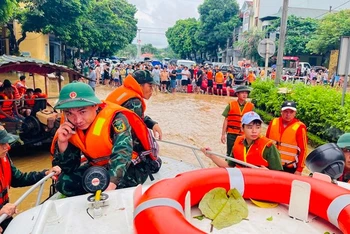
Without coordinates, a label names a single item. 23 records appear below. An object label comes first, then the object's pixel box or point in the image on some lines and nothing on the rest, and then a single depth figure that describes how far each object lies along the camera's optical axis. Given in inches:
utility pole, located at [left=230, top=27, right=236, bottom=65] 1761.3
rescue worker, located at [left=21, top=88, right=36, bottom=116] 291.0
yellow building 959.0
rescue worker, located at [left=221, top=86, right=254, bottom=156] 195.6
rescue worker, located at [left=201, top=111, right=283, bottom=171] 113.7
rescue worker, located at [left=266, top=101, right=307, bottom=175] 147.2
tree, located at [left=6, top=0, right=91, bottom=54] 692.1
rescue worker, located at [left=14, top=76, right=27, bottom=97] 339.0
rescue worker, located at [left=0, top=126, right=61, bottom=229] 98.7
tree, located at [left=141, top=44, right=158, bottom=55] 5051.2
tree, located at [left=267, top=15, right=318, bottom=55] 1306.0
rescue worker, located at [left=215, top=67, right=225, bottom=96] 702.4
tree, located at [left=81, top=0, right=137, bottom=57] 1128.8
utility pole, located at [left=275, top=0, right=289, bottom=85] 423.2
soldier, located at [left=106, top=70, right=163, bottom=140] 123.9
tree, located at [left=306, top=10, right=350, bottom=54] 1122.0
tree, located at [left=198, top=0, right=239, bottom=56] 1748.3
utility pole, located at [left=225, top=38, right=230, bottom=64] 1805.4
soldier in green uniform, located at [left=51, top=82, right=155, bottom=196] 84.6
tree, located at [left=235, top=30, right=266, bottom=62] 1322.6
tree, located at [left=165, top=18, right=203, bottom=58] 2031.7
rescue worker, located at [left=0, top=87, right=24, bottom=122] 261.6
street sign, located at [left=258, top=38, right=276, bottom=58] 442.0
